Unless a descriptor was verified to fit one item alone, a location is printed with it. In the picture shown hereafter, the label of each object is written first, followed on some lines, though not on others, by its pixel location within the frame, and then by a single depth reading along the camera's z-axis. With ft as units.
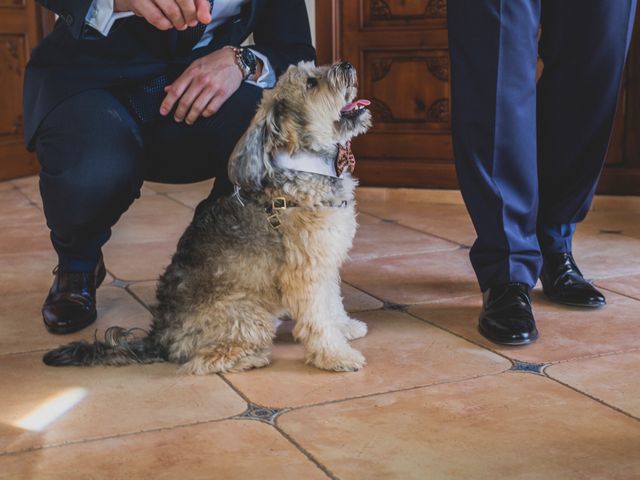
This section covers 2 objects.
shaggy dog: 6.33
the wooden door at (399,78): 13.73
